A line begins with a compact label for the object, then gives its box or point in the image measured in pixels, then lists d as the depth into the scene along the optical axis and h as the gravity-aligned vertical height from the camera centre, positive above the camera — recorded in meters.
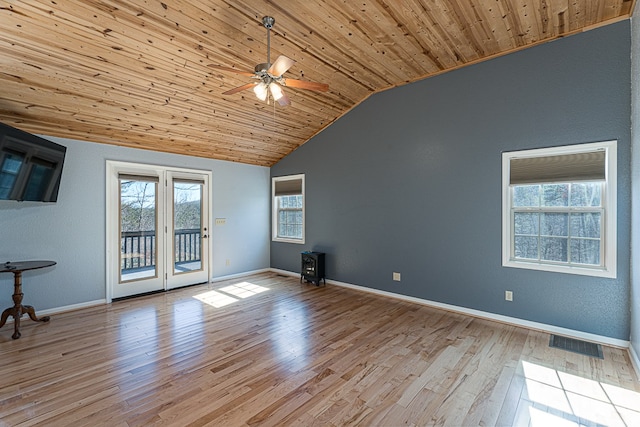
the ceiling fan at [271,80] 2.66 +1.28
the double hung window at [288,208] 6.41 +0.13
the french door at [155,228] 4.72 -0.25
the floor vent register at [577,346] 3.05 -1.41
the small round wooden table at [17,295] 3.38 -0.97
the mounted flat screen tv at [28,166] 3.20 +0.56
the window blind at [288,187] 6.39 +0.58
